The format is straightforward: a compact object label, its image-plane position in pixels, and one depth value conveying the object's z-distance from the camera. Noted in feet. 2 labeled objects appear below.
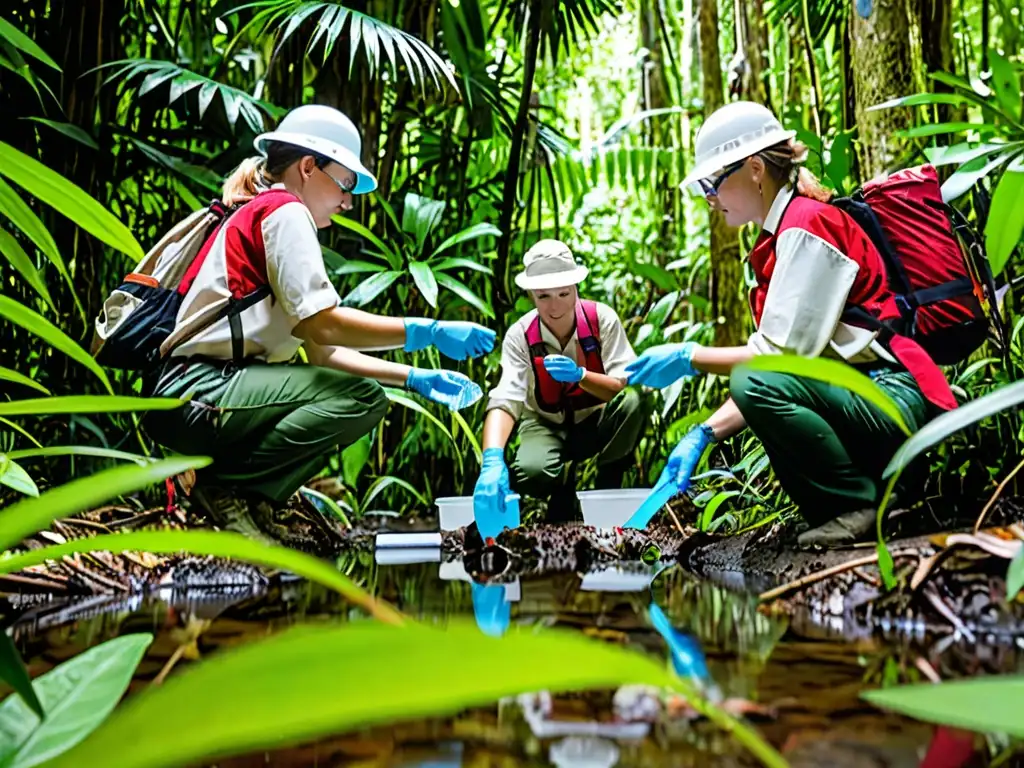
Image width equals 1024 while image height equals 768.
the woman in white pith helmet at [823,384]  4.97
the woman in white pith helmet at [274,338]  6.01
